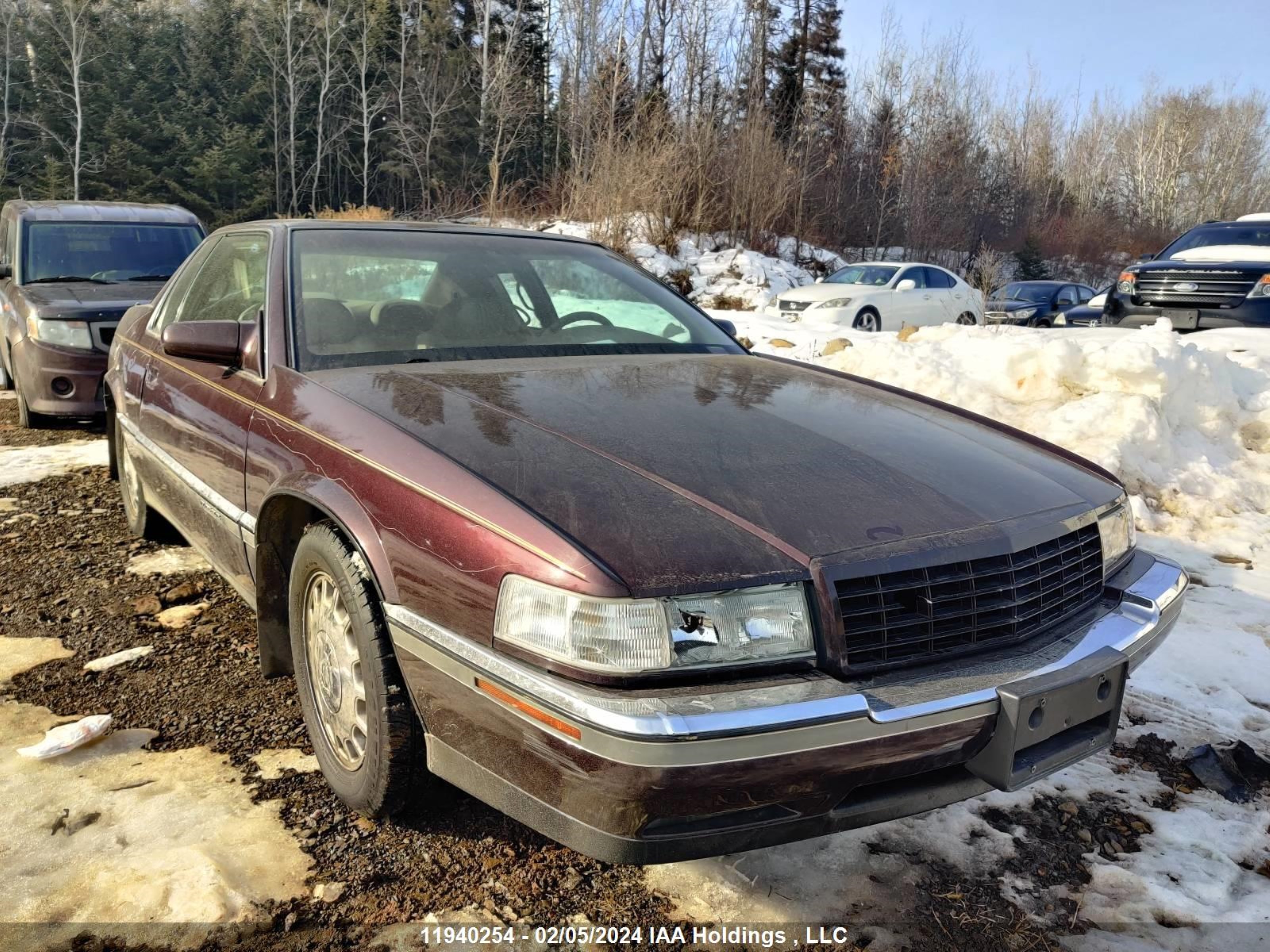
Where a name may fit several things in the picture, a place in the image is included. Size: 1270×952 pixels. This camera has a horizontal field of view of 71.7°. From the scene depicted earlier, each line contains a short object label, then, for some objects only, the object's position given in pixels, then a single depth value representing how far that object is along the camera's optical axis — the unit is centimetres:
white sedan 1334
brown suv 614
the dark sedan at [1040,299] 1786
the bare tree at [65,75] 2820
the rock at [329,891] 192
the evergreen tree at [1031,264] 3412
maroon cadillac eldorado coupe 156
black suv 910
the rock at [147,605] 348
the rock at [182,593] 359
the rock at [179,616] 338
